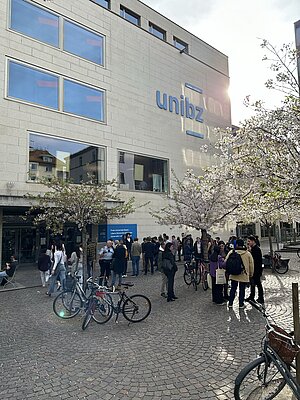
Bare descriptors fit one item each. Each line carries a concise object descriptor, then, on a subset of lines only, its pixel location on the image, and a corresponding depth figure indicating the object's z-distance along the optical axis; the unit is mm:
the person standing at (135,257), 14416
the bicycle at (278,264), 13867
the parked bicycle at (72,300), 7824
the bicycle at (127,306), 7230
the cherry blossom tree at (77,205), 9854
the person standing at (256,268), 8422
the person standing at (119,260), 10422
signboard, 19328
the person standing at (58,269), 10688
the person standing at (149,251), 14805
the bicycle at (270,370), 3400
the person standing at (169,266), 9072
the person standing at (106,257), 11242
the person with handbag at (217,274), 8508
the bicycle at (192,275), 11057
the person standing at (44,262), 11633
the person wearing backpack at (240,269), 7898
